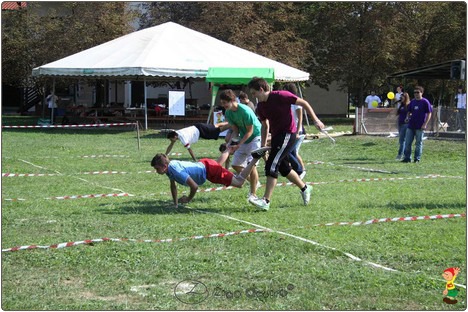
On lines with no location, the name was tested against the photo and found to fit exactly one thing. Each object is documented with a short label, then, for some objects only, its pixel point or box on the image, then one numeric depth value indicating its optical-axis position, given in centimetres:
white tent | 2761
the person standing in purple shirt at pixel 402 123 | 1731
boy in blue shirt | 891
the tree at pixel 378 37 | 3591
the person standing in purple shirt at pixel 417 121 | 1608
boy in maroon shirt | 884
